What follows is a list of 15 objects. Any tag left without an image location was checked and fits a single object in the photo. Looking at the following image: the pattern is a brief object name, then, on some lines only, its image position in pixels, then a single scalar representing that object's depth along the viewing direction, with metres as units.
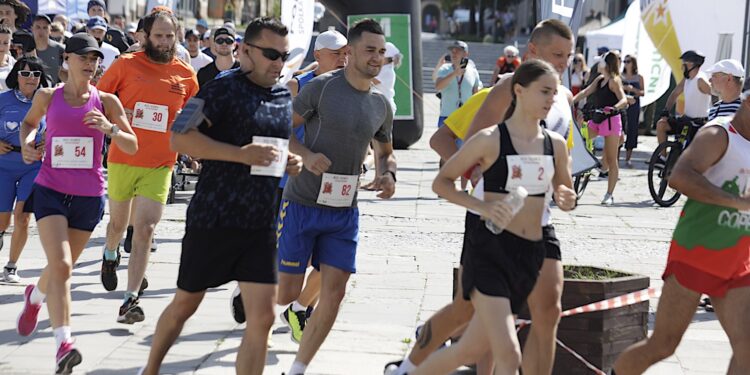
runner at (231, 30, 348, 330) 13.14
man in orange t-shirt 14.67
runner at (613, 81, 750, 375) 9.97
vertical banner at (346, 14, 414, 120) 39.45
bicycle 28.36
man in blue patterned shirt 9.85
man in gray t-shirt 11.63
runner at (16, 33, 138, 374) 12.38
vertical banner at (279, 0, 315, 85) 25.13
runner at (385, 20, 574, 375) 10.25
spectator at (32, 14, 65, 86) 27.65
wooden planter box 11.40
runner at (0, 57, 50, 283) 16.00
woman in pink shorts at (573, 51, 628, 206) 30.09
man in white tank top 28.67
